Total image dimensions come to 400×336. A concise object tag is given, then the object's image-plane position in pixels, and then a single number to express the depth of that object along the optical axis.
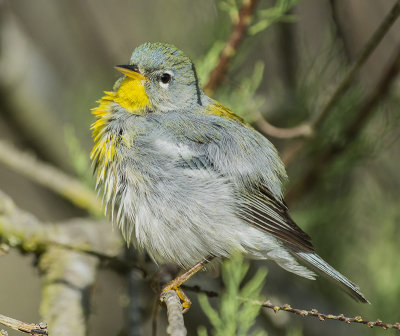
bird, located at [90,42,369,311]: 5.27
